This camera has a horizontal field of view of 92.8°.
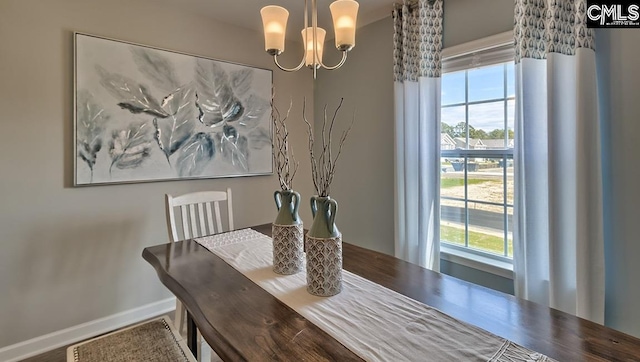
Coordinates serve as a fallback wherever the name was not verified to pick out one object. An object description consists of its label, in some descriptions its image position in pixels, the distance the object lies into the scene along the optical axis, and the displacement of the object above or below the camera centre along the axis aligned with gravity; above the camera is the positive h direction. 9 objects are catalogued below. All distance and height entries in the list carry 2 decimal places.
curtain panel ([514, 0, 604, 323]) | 1.53 +0.10
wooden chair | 1.85 -0.21
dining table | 0.81 -0.43
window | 1.99 +0.21
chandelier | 1.29 +0.68
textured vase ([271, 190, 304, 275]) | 1.32 -0.24
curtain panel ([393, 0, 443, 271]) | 2.18 +0.40
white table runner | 0.81 -0.44
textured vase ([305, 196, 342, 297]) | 1.11 -0.26
